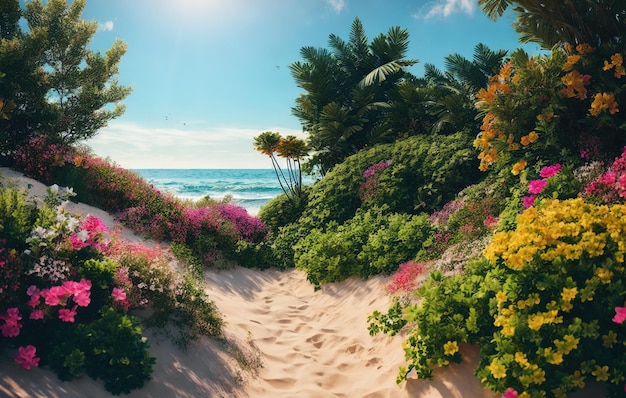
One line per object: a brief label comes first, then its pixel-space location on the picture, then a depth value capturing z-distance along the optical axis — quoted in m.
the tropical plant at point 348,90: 17.14
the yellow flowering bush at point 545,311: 3.89
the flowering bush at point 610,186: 5.55
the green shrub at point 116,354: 4.25
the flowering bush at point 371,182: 12.10
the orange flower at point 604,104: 6.68
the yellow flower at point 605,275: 3.99
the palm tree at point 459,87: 14.12
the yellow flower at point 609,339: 3.91
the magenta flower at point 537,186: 6.21
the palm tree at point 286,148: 16.33
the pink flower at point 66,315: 4.12
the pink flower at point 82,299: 4.15
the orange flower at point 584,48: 7.30
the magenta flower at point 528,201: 6.36
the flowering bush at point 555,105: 6.93
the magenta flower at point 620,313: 3.61
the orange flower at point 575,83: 7.02
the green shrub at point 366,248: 8.62
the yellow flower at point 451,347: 4.39
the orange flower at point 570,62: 7.01
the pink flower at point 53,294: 4.05
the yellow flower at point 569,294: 3.92
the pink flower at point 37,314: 3.98
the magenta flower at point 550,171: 6.48
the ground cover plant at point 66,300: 4.09
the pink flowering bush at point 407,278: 7.20
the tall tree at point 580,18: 7.46
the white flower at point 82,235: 4.88
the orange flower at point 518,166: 7.34
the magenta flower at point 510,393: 3.89
